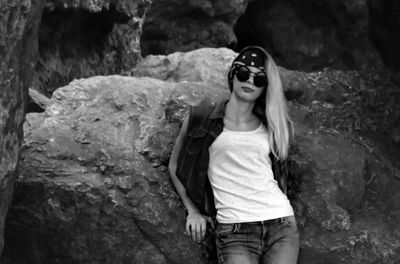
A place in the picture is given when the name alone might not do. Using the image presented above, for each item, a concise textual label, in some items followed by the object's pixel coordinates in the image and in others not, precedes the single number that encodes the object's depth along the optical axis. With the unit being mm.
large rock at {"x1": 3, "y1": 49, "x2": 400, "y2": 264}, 4238
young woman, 4055
